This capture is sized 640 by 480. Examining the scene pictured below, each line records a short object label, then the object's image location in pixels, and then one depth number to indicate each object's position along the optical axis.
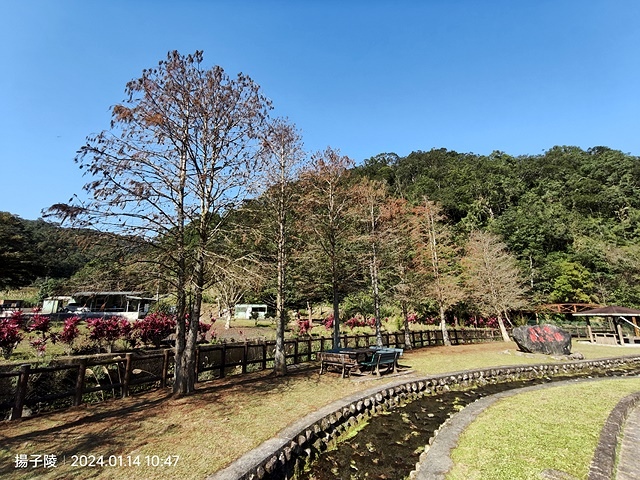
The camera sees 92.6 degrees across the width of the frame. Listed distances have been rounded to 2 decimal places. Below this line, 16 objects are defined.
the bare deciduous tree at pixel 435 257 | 18.56
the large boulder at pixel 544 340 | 14.13
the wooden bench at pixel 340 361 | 9.51
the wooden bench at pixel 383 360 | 9.76
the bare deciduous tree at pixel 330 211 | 12.26
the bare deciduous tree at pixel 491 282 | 21.69
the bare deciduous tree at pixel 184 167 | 6.66
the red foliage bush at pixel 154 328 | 11.68
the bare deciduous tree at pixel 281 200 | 9.73
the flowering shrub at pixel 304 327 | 15.88
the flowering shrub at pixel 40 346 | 9.49
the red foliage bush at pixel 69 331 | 9.82
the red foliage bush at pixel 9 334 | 8.98
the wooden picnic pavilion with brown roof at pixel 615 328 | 19.59
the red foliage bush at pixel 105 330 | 10.45
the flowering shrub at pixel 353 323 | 19.58
